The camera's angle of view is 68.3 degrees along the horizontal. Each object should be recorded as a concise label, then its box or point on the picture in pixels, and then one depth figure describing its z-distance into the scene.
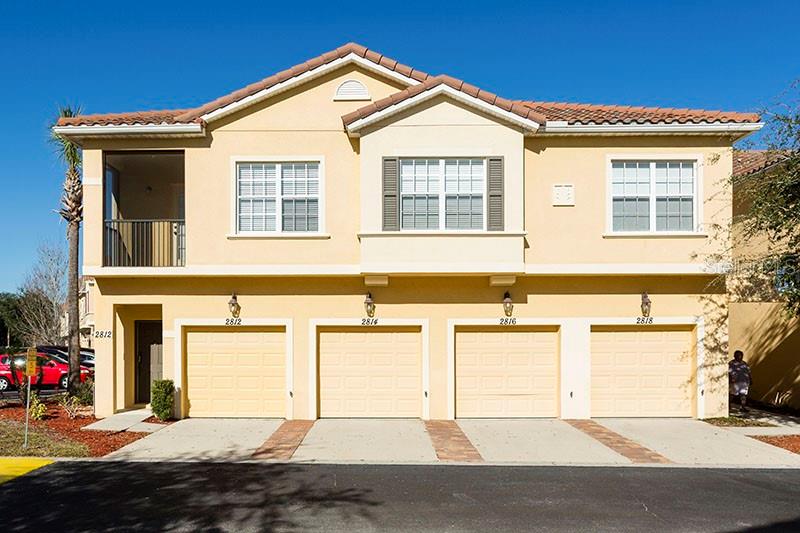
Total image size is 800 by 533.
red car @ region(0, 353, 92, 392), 19.42
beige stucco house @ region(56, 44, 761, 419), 12.80
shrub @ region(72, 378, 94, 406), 14.67
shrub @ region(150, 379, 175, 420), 12.70
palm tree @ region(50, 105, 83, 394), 15.78
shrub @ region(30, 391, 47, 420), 12.93
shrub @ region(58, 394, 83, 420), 13.45
